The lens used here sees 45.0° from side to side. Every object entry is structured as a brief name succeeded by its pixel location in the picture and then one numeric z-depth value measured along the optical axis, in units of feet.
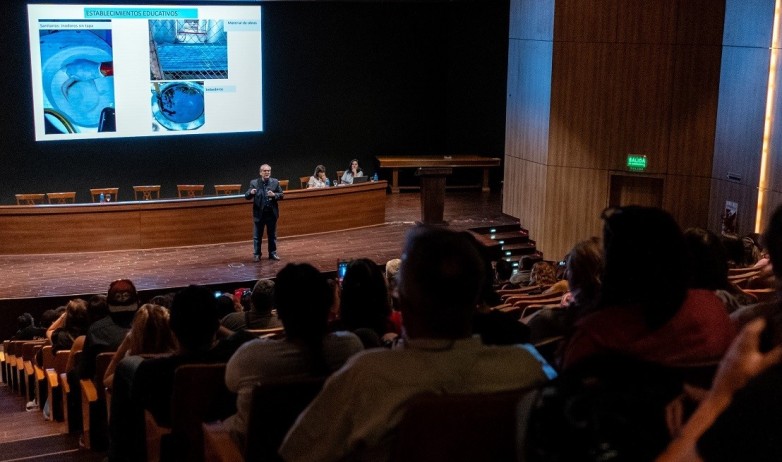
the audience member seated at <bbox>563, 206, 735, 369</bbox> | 6.70
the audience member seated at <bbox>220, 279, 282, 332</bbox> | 18.38
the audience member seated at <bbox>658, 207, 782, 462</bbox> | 4.76
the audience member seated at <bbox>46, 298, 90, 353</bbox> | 21.12
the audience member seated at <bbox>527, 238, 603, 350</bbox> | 10.17
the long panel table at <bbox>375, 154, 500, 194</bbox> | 54.90
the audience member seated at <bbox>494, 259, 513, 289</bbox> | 26.37
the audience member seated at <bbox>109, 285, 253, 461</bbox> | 10.86
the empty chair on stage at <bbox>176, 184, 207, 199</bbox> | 50.78
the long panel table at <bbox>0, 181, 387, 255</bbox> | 41.42
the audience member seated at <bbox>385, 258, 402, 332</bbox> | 21.14
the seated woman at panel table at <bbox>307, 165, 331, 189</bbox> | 48.44
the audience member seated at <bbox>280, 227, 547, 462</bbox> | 6.25
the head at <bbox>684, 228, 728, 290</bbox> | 10.78
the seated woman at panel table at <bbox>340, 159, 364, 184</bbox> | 49.88
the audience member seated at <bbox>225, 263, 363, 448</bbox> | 8.21
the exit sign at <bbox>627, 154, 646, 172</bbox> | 41.32
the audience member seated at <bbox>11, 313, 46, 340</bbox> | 28.66
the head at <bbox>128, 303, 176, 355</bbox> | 13.32
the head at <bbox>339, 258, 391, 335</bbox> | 11.69
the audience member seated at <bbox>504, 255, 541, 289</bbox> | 26.33
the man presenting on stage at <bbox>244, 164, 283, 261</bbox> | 40.37
